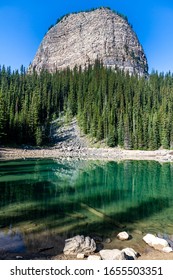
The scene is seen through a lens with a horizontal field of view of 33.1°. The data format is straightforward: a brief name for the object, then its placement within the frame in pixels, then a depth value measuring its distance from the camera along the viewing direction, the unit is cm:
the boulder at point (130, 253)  1322
